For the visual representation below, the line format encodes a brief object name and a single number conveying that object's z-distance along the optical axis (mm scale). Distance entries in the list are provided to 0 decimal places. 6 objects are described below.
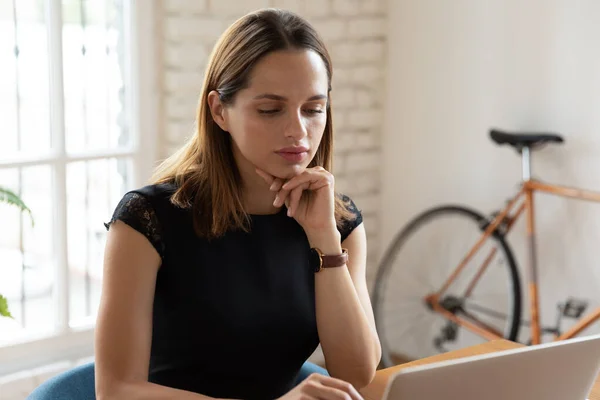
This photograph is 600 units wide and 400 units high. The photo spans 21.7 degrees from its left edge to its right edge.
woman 2325
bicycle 3505
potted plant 2721
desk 2321
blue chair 2317
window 3246
